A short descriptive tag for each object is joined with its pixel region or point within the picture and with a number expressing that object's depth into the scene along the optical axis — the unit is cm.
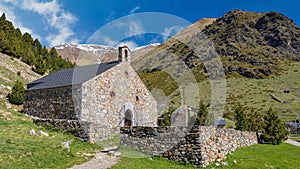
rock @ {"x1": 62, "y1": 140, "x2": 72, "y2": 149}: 1345
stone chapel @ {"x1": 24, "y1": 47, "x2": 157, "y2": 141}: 1739
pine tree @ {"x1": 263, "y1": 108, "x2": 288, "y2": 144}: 2473
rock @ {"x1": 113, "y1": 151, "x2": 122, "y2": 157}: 1430
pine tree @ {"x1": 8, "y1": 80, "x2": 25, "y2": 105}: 2933
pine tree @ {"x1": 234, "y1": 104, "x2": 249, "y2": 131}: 2943
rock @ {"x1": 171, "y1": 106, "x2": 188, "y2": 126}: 3156
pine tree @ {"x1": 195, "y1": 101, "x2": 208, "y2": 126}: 3242
